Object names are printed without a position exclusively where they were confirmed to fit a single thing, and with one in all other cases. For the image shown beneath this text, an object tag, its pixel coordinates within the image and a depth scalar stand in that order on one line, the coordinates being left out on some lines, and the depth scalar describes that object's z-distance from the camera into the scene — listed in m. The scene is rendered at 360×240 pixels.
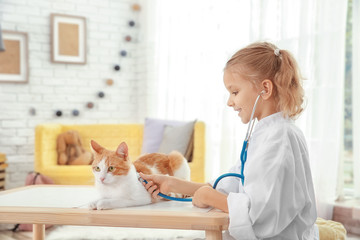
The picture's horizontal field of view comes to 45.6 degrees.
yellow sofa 3.52
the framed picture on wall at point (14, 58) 4.29
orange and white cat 1.23
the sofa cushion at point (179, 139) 3.65
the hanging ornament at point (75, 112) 4.69
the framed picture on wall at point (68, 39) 4.57
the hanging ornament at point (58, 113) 4.59
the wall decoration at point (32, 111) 4.47
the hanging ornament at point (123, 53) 4.96
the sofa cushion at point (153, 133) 3.91
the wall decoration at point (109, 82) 4.91
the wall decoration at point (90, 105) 4.79
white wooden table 1.08
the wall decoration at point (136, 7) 5.01
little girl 1.07
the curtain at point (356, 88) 3.07
